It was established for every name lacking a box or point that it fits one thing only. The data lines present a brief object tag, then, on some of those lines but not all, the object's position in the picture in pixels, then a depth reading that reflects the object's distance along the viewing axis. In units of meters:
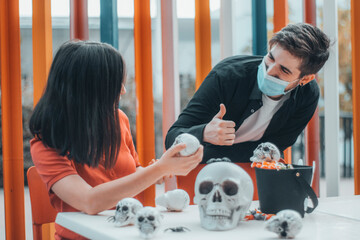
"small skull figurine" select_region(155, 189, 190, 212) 2.27
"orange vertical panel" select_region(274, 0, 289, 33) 3.85
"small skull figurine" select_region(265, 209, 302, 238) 1.95
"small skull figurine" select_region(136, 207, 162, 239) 1.94
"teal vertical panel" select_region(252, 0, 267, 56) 3.81
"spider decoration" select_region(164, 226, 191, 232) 2.03
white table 1.99
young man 2.80
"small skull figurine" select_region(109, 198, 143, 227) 2.04
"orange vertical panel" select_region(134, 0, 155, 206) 3.43
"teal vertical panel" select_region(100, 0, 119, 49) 3.34
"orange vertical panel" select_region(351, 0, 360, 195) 4.03
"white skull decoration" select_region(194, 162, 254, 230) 2.01
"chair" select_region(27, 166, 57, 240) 2.59
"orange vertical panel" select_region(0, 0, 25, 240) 3.11
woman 2.24
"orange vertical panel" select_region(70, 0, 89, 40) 3.27
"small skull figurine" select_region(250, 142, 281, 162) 2.27
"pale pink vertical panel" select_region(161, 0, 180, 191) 3.51
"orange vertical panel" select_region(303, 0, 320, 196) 3.96
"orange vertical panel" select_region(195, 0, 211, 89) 3.61
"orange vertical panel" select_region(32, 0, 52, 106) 3.18
